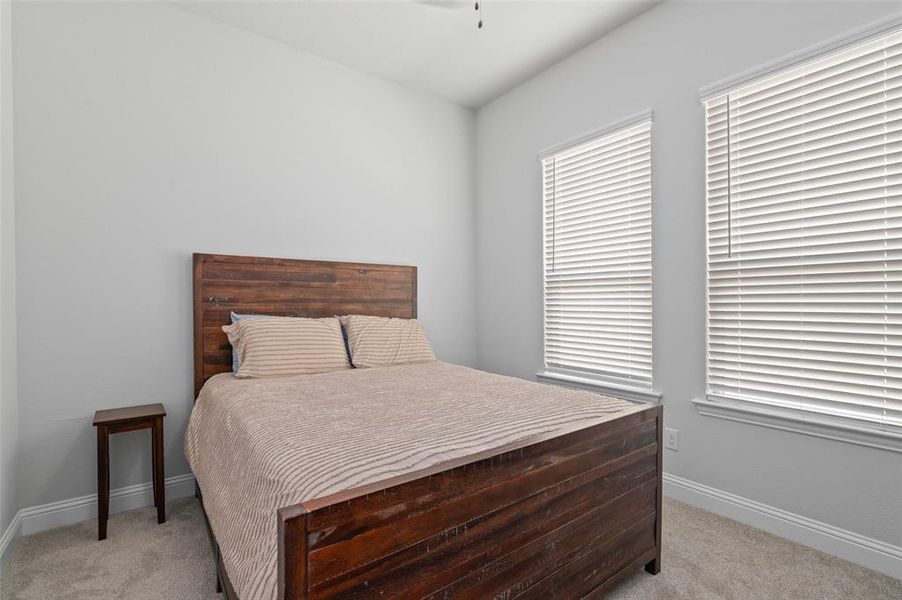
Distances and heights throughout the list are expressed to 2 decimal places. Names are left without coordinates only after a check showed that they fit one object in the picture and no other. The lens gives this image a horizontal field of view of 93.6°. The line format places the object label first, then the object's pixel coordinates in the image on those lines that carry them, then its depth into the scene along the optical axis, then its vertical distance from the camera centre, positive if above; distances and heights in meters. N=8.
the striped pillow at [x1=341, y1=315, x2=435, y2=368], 2.68 -0.27
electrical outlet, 2.40 -0.80
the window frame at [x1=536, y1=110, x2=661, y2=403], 2.54 -0.55
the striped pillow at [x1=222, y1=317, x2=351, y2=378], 2.29 -0.25
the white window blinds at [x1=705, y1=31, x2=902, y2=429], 1.73 +0.27
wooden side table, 1.98 -0.64
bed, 0.93 -0.51
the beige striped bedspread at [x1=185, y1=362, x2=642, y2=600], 1.06 -0.42
